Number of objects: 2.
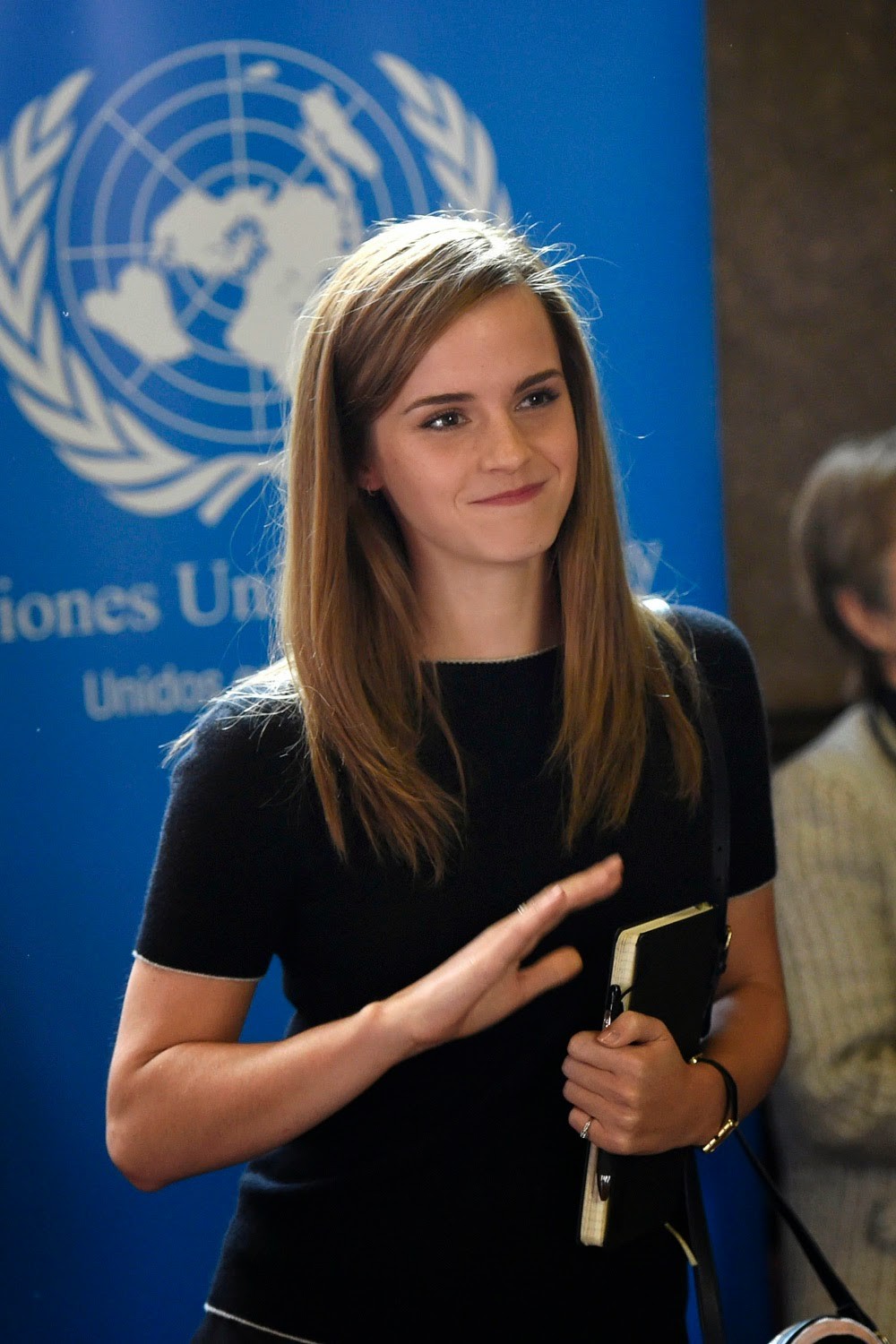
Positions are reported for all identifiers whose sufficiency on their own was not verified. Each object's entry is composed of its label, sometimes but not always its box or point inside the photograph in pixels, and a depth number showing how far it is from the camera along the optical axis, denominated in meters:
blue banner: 4.70
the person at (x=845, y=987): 4.66
